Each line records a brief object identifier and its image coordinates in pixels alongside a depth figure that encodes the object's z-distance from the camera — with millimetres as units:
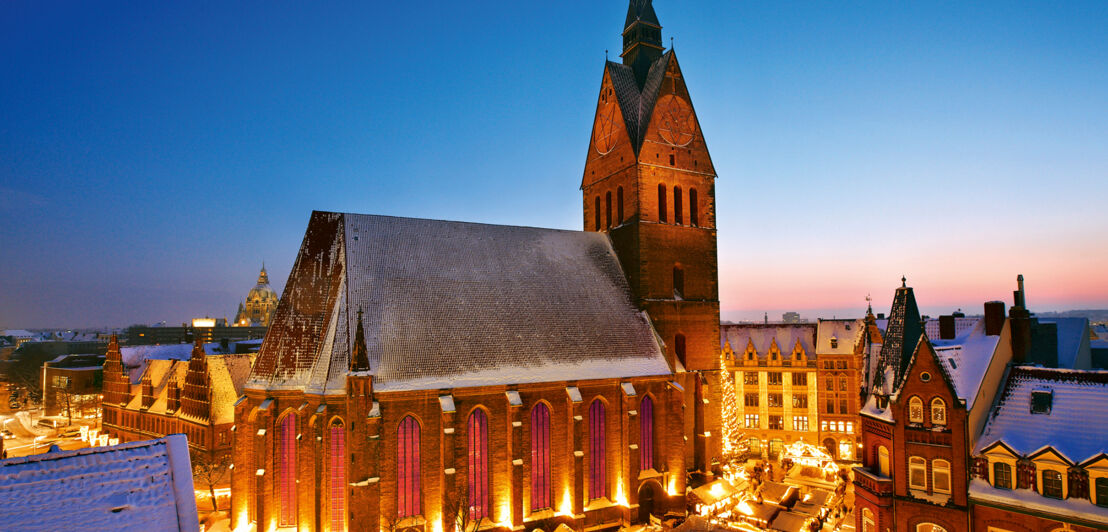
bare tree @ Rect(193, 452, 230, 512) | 42844
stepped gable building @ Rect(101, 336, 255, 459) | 48469
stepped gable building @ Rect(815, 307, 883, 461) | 58750
